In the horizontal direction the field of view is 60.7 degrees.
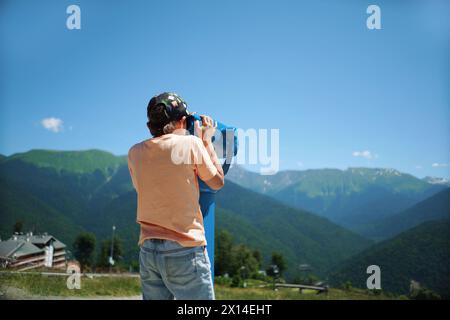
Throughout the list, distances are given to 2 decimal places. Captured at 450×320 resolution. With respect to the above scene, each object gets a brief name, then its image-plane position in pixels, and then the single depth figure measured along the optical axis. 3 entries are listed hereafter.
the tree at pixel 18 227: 45.86
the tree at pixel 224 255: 43.47
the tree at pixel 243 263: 44.25
